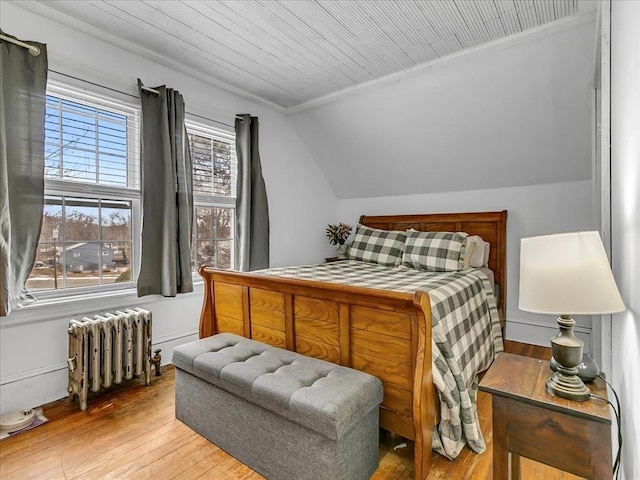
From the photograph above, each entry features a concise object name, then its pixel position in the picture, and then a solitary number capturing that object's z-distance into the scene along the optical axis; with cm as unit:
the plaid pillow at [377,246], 329
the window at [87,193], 221
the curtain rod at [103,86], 219
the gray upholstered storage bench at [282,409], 132
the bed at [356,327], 146
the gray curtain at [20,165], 190
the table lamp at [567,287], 92
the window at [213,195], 303
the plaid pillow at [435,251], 288
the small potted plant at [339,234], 425
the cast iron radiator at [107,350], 207
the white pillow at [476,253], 298
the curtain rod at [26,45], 191
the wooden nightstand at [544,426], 93
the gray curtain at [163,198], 252
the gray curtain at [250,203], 321
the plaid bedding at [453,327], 160
